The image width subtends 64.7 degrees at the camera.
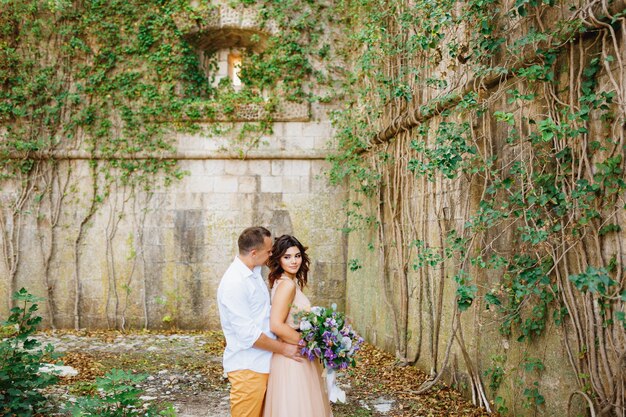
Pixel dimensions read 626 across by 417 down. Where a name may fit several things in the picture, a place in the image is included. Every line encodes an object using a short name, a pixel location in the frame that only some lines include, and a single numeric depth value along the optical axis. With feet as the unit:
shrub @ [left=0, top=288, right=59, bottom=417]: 11.07
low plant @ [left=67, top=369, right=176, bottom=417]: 9.94
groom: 8.91
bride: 8.99
